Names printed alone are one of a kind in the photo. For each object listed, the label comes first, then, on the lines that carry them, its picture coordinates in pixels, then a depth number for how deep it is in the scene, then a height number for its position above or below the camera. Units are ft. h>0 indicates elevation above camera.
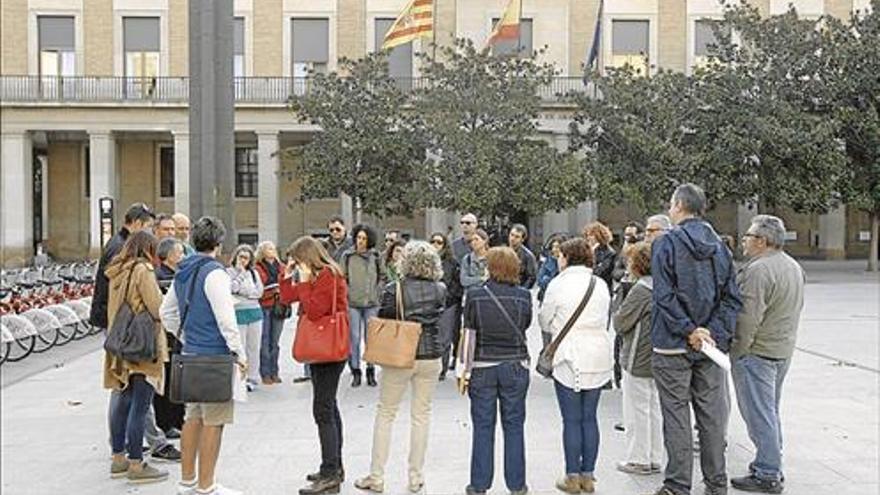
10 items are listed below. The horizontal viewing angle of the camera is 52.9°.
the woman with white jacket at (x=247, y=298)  32.12 -3.85
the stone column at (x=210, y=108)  31.86 +3.03
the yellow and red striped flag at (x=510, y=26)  97.91 +18.76
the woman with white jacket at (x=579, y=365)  20.92 -4.01
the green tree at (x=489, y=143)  95.20 +5.72
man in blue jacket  19.70 -2.96
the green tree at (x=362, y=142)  100.53 +5.83
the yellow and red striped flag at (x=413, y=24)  89.92 +17.41
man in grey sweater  21.16 -3.33
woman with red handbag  20.85 -3.48
